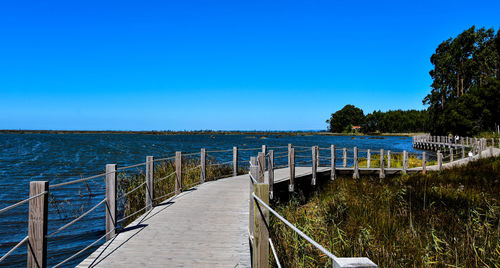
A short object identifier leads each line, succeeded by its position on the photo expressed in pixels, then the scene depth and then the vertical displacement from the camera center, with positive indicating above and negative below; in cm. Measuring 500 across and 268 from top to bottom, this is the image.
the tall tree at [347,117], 16100 +788
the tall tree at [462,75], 4484 +928
